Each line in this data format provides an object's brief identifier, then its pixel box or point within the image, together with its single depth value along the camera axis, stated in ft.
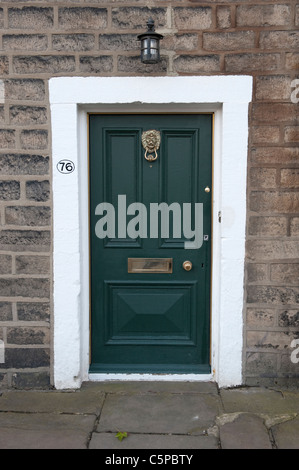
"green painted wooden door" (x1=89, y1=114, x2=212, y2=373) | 12.15
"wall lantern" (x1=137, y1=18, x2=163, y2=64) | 10.83
